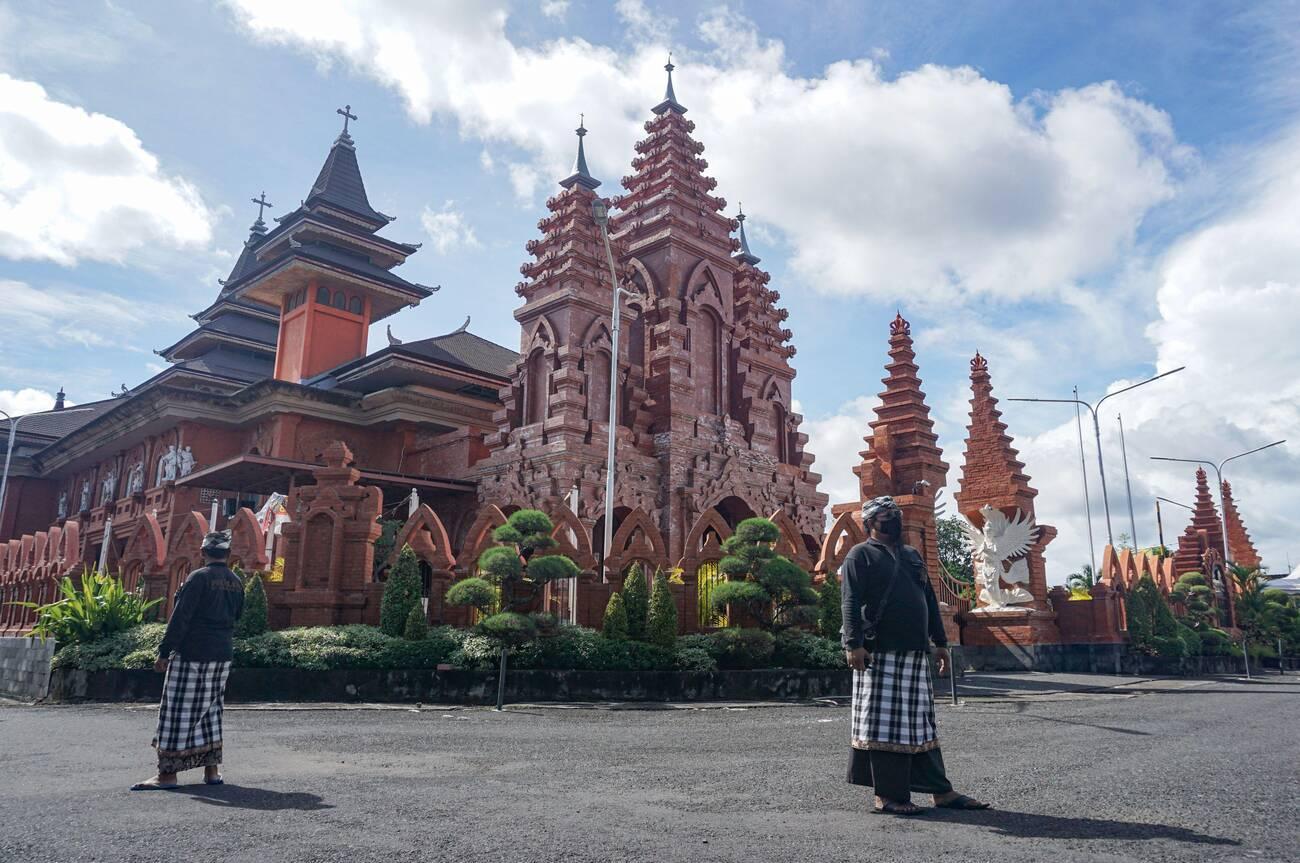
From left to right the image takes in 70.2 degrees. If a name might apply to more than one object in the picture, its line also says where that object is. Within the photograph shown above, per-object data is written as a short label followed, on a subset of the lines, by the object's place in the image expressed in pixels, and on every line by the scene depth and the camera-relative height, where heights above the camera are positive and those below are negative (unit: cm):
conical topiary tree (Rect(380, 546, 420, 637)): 1469 +80
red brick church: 1752 +689
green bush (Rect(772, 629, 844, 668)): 1527 -6
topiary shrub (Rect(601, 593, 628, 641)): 1469 +41
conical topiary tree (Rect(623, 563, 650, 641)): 1483 +70
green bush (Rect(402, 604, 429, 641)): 1427 +29
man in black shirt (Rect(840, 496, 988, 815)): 538 -11
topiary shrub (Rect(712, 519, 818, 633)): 1507 +108
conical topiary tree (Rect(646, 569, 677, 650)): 1469 +47
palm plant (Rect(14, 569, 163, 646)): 1567 +44
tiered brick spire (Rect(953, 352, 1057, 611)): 2311 +441
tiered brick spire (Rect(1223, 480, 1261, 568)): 4294 +524
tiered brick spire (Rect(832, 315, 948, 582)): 2155 +461
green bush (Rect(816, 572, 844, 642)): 1627 +71
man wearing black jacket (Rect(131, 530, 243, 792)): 649 -18
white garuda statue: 2298 +243
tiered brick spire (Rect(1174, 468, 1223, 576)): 3409 +457
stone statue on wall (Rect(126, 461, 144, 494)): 3170 +549
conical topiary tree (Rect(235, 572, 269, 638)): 1460 +49
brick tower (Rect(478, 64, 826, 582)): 2377 +759
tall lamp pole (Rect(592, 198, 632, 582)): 1742 +582
